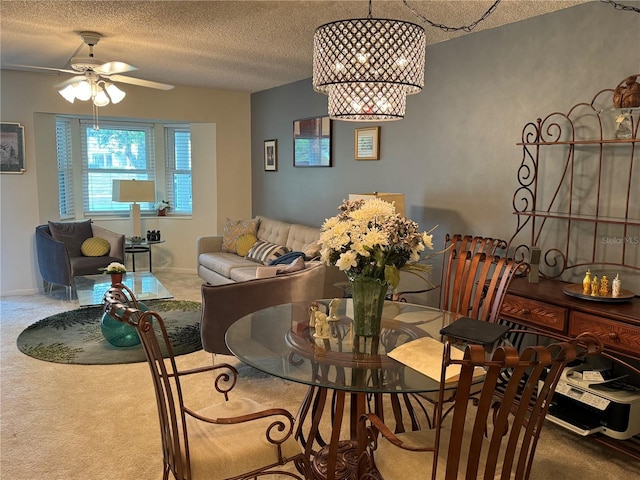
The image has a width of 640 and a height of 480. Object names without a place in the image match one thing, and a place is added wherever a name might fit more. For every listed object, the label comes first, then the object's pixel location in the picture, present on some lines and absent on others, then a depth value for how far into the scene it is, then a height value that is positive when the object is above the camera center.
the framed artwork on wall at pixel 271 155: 6.59 +0.25
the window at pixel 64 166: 6.68 +0.08
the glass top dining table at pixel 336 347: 1.77 -0.67
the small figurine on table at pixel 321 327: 2.19 -0.63
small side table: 6.48 -0.90
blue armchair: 5.50 -0.88
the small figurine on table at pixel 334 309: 2.45 -0.65
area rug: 3.99 -1.37
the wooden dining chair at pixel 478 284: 2.54 -0.54
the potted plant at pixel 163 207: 7.30 -0.47
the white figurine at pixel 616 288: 2.73 -0.56
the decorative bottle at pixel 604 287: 2.78 -0.57
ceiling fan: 3.91 +0.70
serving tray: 2.69 -0.60
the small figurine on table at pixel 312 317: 2.31 -0.62
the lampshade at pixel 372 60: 2.15 +0.48
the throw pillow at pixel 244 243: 6.03 -0.78
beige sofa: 5.30 -0.86
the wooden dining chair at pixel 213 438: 1.71 -0.95
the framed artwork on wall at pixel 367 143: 4.84 +0.30
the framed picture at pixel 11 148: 5.68 +0.26
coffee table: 4.77 -1.10
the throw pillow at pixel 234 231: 6.23 -0.67
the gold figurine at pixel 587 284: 2.84 -0.57
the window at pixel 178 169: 7.46 +0.07
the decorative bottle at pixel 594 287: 2.78 -0.57
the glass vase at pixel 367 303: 2.13 -0.52
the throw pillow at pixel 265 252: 5.47 -0.81
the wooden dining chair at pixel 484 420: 1.26 -0.63
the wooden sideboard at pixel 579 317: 2.49 -0.71
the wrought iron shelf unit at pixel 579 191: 2.96 -0.08
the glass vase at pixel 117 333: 4.13 -1.25
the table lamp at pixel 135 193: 6.46 -0.25
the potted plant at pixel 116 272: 4.70 -0.87
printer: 2.57 -1.12
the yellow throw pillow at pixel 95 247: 5.91 -0.83
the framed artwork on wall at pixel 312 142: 5.57 +0.36
